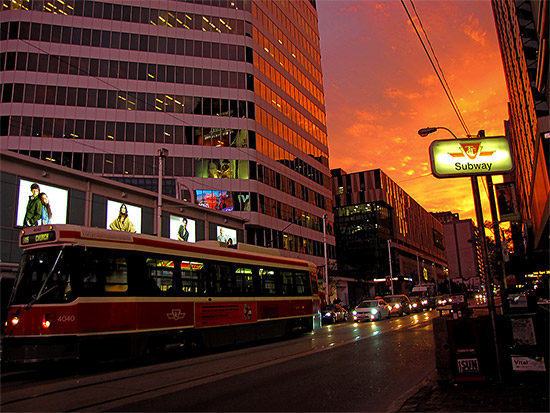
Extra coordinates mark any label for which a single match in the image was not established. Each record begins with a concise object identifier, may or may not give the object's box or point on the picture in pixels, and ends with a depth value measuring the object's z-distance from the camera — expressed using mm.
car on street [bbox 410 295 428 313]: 45138
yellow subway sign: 8414
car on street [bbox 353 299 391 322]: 30781
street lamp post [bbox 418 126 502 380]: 7320
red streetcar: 10477
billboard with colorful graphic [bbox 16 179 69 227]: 23578
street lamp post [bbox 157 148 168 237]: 25281
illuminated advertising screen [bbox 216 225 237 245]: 38688
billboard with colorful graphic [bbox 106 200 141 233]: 28531
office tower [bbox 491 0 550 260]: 26819
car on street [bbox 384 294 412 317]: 35812
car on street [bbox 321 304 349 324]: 33219
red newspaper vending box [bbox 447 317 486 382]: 7406
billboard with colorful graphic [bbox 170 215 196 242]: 33750
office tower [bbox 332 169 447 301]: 106250
